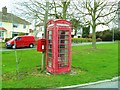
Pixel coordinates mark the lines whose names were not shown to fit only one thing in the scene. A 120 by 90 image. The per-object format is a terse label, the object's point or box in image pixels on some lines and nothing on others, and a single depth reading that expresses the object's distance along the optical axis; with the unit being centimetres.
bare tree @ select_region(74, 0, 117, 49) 1081
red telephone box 421
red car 1320
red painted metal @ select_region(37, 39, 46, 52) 442
